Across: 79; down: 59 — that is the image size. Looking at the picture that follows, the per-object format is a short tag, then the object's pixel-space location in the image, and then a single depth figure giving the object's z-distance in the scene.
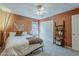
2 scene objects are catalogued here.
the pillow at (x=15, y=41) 0.97
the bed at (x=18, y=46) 0.97
